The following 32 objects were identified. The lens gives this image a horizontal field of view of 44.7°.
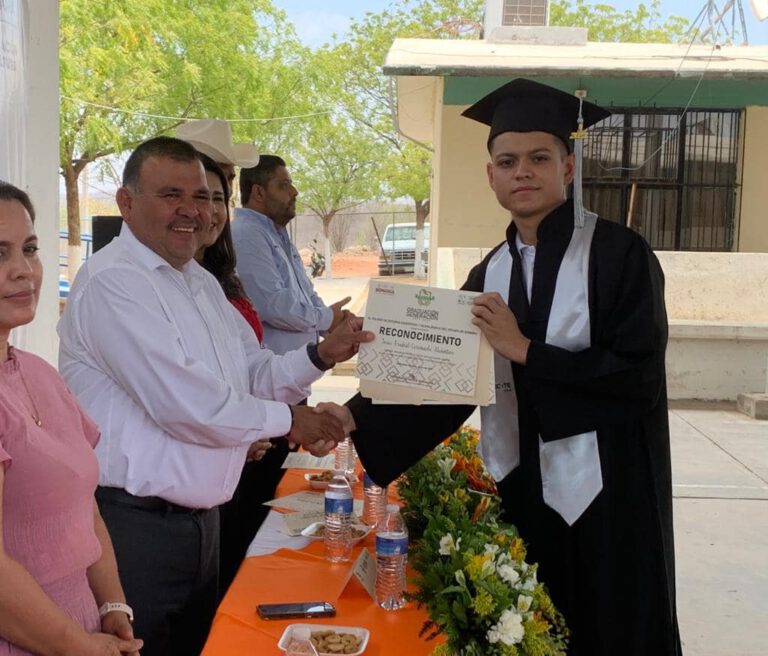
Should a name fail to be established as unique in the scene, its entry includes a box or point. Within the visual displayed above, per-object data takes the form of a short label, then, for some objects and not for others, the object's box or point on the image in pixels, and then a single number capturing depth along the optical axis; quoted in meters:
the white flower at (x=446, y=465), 3.18
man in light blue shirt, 5.68
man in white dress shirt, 2.75
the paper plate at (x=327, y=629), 2.30
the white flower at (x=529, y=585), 2.24
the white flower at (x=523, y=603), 2.18
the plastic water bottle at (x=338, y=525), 3.07
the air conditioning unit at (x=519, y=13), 16.62
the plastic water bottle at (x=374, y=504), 3.49
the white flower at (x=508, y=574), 2.24
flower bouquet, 2.13
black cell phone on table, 2.53
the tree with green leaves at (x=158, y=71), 15.67
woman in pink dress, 1.90
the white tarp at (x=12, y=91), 3.48
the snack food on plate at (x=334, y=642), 2.28
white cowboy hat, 5.23
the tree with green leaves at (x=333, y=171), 36.59
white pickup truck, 38.41
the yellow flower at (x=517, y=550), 2.37
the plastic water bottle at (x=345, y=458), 4.22
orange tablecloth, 2.38
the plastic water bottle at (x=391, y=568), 2.58
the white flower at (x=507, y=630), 2.09
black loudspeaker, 5.93
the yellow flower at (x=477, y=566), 2.23
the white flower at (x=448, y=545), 2.40
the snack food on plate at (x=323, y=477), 4.11
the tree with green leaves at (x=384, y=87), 30.89
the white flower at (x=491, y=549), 2.32
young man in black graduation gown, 2.78
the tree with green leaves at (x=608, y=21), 31.19
